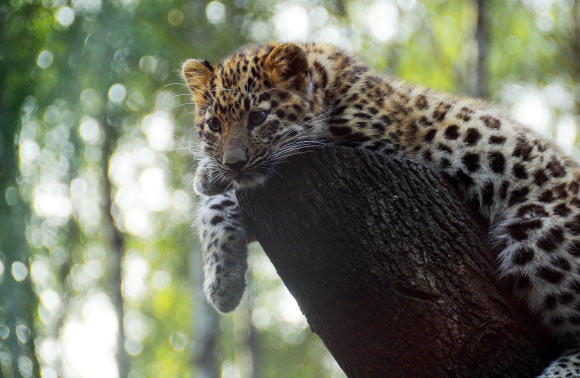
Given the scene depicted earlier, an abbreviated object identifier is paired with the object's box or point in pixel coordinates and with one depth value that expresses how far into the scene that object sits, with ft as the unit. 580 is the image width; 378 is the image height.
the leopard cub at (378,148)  16.52
